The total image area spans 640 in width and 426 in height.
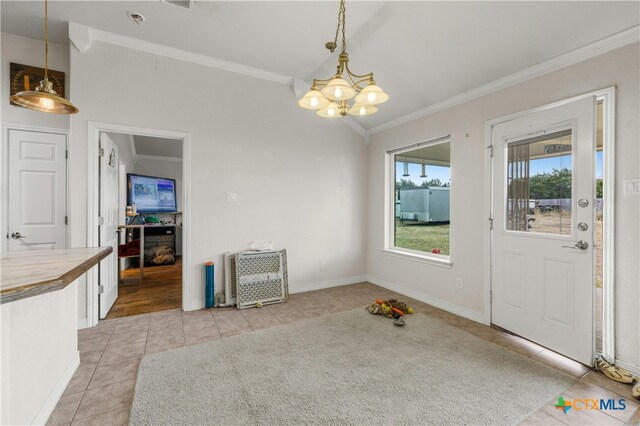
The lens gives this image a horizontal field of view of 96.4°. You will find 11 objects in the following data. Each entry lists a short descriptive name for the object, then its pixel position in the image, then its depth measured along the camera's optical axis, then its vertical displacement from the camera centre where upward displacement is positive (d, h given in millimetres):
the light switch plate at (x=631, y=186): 2097 +203
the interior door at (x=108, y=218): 3152 -62
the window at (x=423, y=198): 3789 +212
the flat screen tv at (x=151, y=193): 5834 +418
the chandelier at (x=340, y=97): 1824 +799
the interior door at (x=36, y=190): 2979 +236
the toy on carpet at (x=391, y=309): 3243 -1121
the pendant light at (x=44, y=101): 1714 +716
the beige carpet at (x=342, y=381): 1730 -1210
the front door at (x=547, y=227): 2324 -127
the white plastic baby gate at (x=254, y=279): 3619 -857
